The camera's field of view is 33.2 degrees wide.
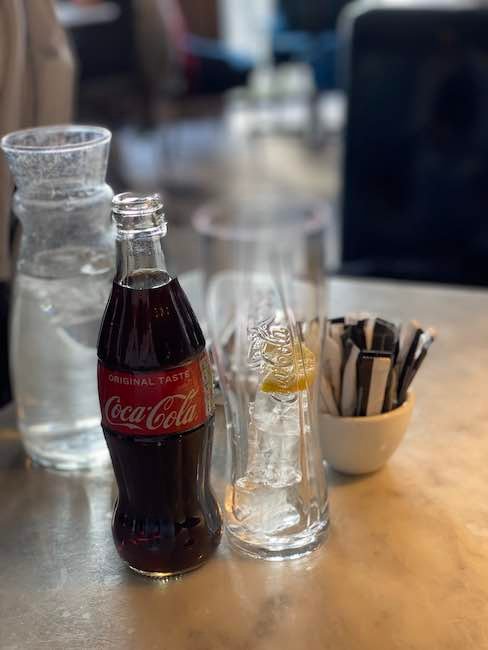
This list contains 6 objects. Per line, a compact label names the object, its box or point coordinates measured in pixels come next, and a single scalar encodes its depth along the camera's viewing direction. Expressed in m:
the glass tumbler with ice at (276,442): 0.58
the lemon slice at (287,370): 0.58
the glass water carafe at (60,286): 0.66
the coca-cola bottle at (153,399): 0.52
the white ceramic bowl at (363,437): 0.65
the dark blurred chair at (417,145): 1.54
